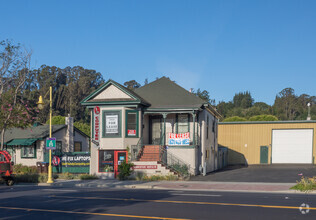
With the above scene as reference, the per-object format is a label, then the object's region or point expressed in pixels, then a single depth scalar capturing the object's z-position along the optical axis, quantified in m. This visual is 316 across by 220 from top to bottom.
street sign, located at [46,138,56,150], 25.17
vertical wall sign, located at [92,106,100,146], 28.33
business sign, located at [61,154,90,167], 29.88
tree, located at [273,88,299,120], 89.81
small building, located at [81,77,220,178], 27.73
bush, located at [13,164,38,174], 32.19
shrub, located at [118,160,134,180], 26.14
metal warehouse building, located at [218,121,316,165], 42.47
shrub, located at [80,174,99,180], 27.05
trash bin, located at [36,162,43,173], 31.55
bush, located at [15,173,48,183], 26.05
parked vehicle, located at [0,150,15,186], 22.87
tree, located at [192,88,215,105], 84.09
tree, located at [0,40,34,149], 30.70
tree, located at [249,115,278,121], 61.79
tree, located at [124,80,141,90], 106.56
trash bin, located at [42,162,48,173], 31.46
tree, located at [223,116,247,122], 60.75
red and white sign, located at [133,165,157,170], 26.62
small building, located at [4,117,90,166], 34.41
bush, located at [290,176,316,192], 18.53
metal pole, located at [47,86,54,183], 24.58
